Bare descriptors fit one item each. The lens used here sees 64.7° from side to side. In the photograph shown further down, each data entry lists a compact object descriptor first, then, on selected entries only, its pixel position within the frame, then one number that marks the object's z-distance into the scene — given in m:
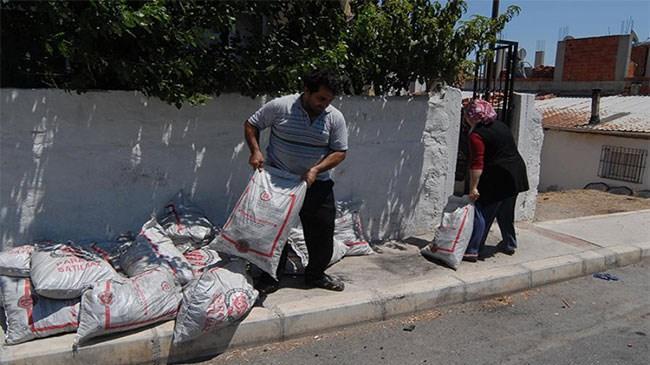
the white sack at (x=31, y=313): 2.99
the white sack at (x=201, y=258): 3.86
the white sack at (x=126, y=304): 2.96
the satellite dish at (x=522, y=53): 8.55
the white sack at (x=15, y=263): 3.20
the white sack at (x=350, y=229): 4.82
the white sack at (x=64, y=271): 3.08
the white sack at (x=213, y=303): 3.13
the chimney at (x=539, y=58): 27.13
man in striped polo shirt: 3.54
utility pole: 5.90
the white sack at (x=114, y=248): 3.85
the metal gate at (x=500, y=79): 6.11
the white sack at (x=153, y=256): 3.63
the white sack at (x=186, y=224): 4.01
